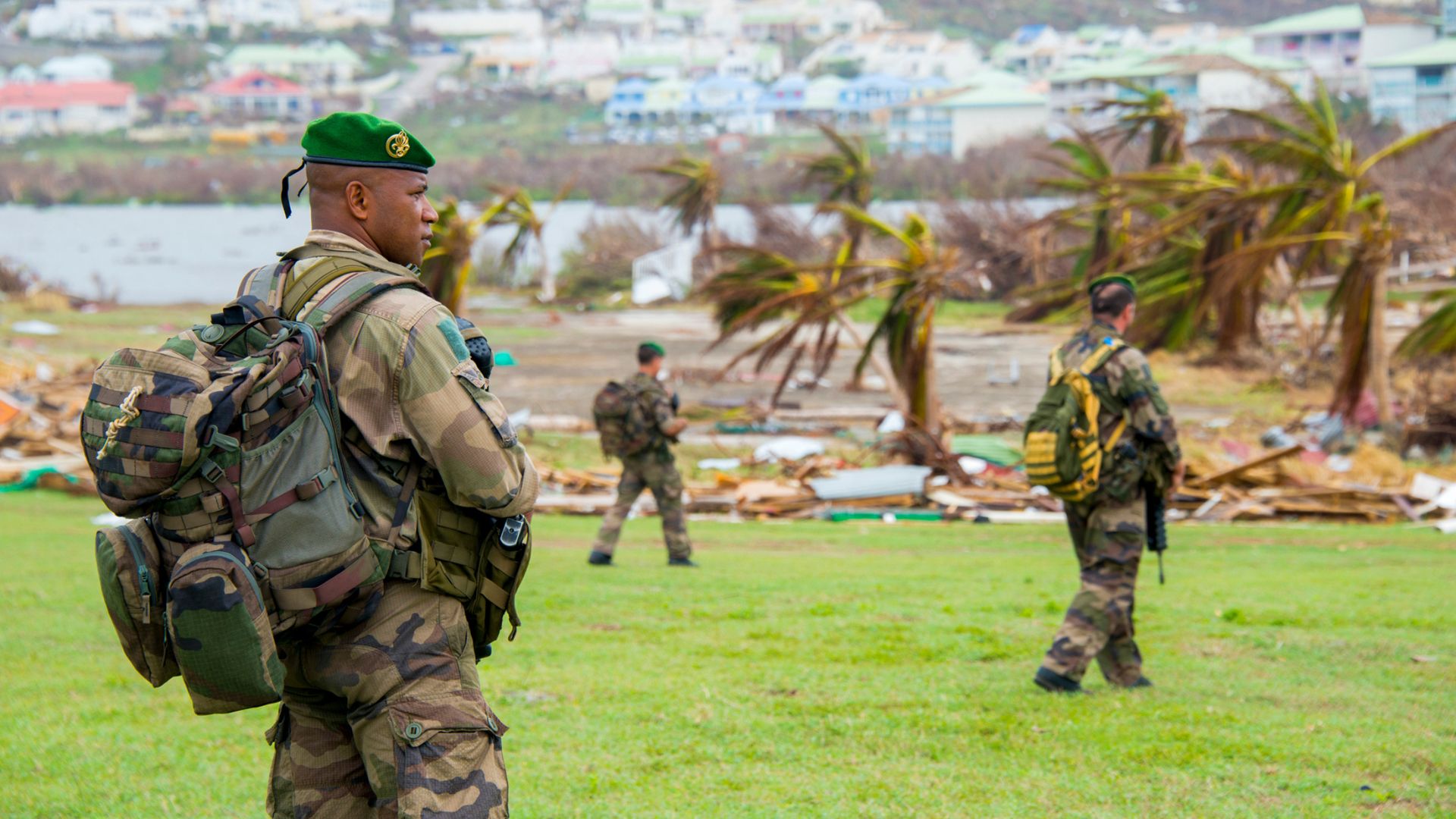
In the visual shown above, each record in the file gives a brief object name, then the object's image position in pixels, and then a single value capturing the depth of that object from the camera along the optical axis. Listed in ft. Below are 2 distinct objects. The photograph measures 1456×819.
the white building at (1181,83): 294.46
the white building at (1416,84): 318.45
